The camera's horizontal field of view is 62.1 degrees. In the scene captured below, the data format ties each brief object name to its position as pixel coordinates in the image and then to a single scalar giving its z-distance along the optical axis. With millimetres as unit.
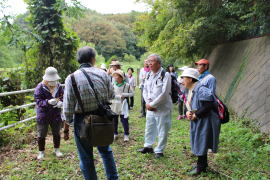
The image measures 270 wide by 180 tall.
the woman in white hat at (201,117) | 3457
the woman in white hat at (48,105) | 4168
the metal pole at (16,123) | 4577
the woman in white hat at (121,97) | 5504
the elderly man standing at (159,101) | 4270
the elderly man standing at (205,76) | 4660
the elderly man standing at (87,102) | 2729
